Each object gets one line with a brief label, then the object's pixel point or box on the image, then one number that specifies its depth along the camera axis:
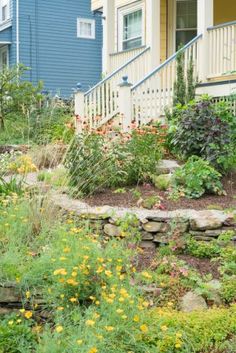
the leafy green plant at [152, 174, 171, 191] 6.76
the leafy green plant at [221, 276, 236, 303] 4.27
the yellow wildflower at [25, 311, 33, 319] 3.58
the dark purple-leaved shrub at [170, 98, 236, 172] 7.09
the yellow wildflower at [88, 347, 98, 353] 3.05
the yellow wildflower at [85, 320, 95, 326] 3.23
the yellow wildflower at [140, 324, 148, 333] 3.35
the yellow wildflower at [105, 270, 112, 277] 3.80
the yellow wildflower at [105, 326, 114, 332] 3.25
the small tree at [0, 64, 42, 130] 12.49
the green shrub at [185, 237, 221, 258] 5.17
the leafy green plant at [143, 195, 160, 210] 6.02
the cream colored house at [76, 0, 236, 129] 9.96
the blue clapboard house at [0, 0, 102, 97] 19.70
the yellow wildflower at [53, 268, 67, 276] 3.72
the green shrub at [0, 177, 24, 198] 6.31
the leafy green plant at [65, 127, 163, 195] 6.70
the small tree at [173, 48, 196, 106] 10.07
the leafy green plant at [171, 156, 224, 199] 6.41
